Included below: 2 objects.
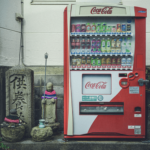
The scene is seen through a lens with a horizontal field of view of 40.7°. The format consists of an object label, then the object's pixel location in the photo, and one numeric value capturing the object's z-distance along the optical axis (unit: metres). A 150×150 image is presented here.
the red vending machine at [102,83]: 4.34
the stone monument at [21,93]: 4.73
